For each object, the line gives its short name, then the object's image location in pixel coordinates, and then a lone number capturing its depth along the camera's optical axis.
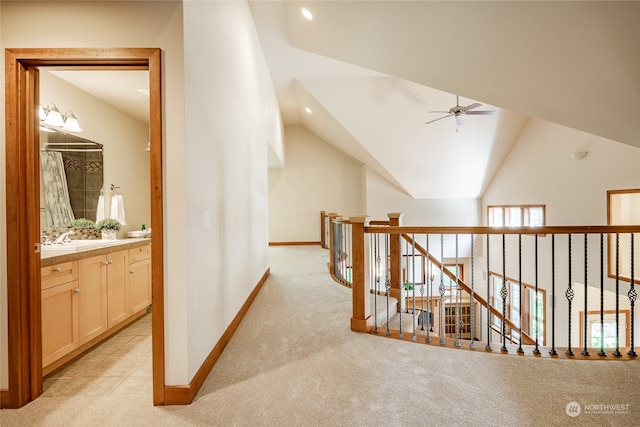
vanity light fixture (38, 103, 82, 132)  2.76
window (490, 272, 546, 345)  7.19
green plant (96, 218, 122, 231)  3.23
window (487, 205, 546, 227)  7.13
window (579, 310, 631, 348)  6.25
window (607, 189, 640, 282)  5.17
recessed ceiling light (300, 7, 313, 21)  3.63
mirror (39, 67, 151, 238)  2.94
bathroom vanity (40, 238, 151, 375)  2.13
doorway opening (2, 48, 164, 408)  1.71
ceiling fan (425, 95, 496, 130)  4.93
